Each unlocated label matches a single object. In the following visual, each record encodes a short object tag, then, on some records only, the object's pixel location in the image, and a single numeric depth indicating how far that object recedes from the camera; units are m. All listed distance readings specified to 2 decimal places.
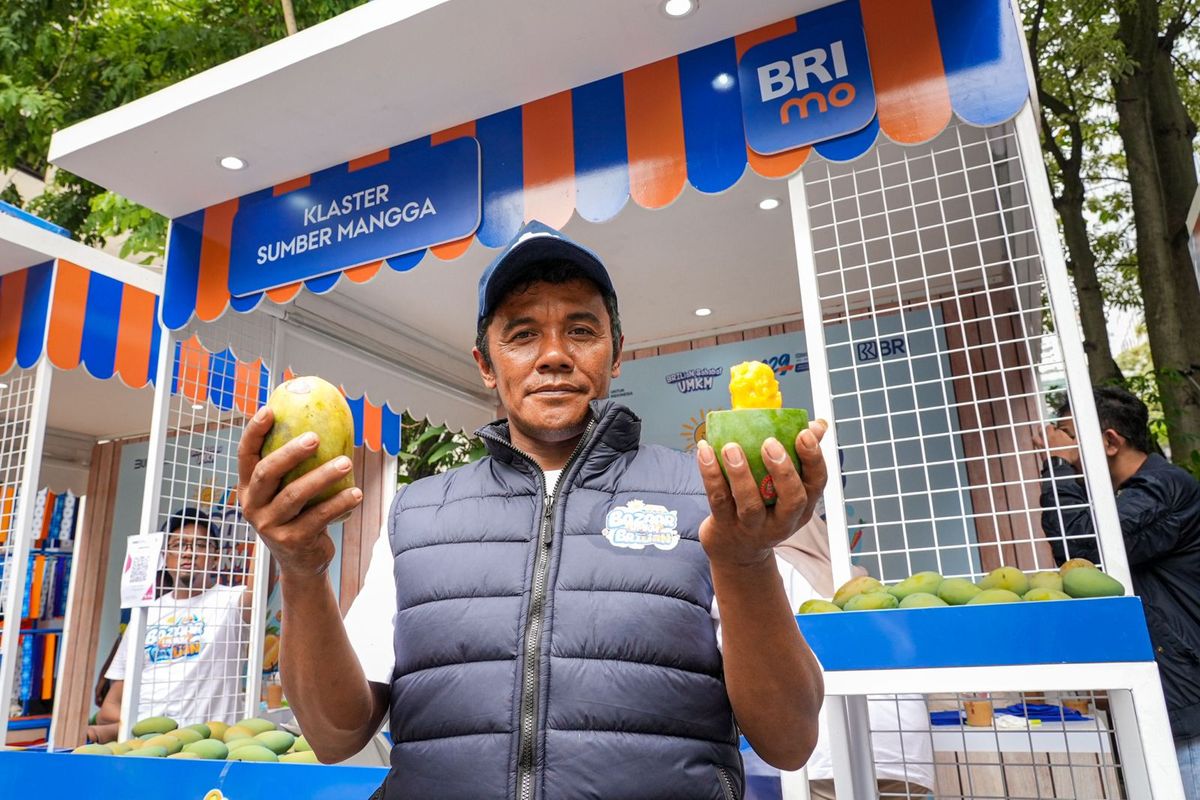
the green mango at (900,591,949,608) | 2.19
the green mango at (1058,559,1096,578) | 2.22
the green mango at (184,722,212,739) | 3.10
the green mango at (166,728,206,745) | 3.03
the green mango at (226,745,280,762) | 2.65
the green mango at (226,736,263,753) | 2.80
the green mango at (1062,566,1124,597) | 2.06
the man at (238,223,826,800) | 1.11
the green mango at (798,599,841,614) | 2.34
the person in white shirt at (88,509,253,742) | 4.14
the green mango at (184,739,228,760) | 2.74
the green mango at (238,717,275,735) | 3.14
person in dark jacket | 2.96
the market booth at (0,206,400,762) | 4.49
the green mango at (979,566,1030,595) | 2.21
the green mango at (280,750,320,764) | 2.46
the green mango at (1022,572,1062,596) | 2.14
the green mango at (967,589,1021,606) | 2.10
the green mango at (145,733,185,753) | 2.88
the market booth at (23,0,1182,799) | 2.27
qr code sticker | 3.72
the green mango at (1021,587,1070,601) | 2.07
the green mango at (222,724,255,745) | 3.04
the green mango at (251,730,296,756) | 2.79
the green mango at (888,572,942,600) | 2.30
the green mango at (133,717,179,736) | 3.27
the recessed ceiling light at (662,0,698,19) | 2.94
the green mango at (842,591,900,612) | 2.24
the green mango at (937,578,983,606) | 2.22
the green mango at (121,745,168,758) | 2.78
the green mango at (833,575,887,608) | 2.37
